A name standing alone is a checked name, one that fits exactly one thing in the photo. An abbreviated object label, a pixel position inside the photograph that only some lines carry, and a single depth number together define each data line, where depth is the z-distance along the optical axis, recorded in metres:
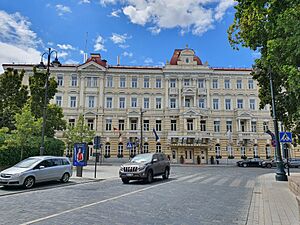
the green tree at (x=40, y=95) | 28.59
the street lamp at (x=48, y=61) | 18.23
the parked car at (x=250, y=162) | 38.66
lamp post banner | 18.95
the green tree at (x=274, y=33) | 8.85
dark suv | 14.70
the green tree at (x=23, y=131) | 20.44
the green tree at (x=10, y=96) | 28.94
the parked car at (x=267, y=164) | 38.34
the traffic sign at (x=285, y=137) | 15.53
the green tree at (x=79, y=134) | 31.64
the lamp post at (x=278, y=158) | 16.77
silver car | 12.53
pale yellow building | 45.53
